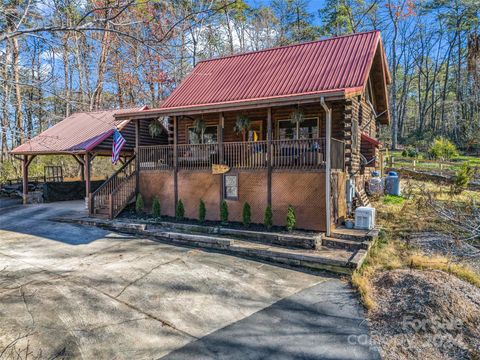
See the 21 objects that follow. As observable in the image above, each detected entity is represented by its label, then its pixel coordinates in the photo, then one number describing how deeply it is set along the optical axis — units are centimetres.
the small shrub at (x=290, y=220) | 917
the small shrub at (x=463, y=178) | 1345
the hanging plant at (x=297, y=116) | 1086
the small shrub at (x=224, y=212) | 1035
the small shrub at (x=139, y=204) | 1193
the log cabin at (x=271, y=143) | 945
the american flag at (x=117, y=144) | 1184
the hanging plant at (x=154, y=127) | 1392
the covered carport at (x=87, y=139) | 1379
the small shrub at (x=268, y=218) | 957
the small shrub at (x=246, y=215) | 995
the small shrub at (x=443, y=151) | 2320
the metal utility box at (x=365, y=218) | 923
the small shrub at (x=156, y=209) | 1160
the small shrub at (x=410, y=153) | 2526
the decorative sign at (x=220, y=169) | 1041
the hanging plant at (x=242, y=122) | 1166
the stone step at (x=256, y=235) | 835
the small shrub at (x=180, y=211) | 1125
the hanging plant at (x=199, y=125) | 1263
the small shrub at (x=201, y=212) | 1083
